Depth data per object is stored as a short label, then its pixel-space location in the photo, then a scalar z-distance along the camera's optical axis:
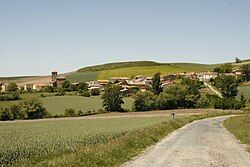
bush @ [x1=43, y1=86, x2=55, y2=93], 148.25
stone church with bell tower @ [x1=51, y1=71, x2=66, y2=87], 161.71
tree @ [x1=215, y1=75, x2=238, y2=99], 136.12
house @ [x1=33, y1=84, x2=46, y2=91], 157.25
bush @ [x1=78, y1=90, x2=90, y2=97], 131.88
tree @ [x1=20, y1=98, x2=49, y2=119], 97.50
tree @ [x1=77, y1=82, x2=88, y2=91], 146.66
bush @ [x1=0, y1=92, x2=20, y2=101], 119.50
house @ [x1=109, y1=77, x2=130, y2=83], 182.07
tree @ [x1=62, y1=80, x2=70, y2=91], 151.10
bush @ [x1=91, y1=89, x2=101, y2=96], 137.62
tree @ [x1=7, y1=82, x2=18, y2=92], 148.38
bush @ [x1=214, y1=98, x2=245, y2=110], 118.00
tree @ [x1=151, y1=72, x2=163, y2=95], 139.75
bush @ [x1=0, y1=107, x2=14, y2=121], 95.03
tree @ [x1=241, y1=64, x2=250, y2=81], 169.31
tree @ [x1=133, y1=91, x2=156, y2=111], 109.93
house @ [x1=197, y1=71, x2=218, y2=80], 183.25
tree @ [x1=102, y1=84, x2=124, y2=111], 109.06
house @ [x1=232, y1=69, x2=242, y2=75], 187.38
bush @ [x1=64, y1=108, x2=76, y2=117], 100.94
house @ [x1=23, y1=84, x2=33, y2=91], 157.05
